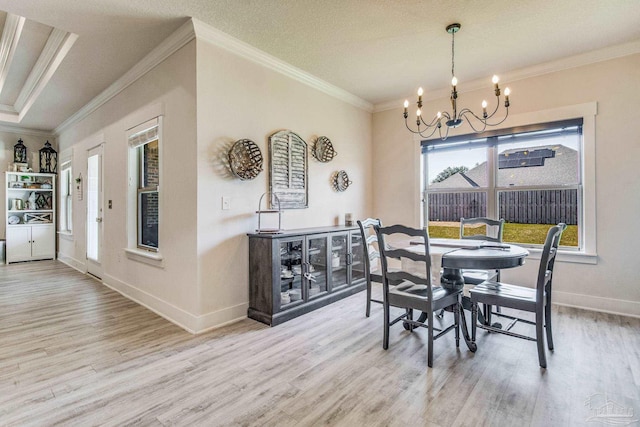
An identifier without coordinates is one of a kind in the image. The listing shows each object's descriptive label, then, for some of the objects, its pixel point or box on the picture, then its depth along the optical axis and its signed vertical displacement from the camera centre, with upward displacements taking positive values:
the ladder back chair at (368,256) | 3.13 -0.47
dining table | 2.30 -0.34
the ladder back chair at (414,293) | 2.26 -0.64
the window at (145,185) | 3.66 +0.33
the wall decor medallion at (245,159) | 3.10 +0.53
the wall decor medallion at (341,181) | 4.43 +0.44
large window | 3.68 +0.39
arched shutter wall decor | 3.55 +0.49
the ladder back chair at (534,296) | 2.19 -0.62
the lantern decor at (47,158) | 6.73 +1.16
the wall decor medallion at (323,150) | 4.11 +0.81
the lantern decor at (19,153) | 6.50 +1.23
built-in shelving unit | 6.33 -0.06
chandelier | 2.83 +1.19
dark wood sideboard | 3.06 -0.63
